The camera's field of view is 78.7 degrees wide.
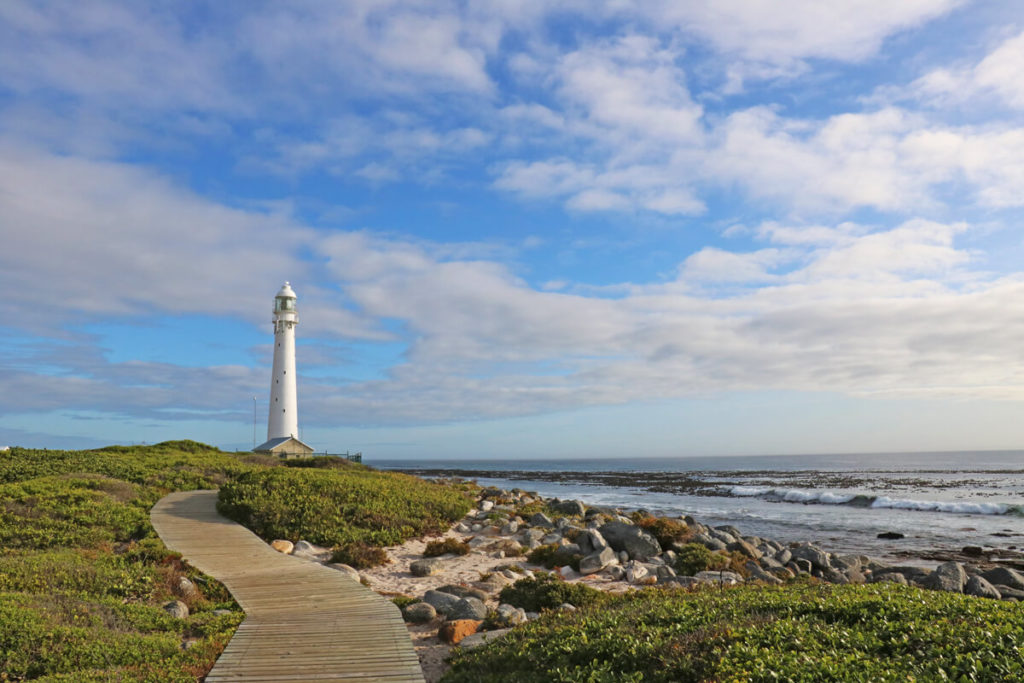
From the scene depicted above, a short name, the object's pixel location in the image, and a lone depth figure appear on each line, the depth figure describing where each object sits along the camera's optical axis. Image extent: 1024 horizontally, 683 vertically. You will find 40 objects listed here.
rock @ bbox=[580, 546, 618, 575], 15.59
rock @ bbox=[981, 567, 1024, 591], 17.17
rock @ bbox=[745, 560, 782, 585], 15.50
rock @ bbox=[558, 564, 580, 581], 15.52
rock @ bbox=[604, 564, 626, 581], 15.12
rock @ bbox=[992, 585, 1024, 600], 16.00
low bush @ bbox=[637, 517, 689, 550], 19.48
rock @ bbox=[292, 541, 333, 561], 16.03
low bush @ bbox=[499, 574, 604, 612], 11.41
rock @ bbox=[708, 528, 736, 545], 21.13
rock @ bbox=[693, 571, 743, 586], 14.66
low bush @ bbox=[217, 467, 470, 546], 17.84
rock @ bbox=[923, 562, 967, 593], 14.94
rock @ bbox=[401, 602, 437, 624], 10.92
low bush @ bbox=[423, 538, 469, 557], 16.95
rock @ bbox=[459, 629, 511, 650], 9.03
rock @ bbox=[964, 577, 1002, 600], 14.55
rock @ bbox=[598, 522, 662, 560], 17.61
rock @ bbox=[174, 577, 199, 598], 11.99
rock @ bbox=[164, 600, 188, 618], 10.69
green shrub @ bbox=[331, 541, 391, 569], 15.57
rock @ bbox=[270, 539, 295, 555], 16.19
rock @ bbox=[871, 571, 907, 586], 16.41
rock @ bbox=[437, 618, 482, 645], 9.92
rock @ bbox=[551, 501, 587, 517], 26.56
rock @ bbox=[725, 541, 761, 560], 19.38
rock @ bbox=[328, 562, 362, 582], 13.75
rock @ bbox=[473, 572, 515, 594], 13.33
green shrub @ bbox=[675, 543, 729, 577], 16.61
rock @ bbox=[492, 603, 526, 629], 10.16
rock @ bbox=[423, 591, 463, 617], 11.20
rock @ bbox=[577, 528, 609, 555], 16.83
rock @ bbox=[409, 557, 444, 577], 15.25
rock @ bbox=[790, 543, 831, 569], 19.20
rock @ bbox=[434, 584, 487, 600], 12.12
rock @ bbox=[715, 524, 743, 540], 24.52
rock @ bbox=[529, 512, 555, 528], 22.00
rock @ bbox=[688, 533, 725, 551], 19.61
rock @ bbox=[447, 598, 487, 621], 10.92
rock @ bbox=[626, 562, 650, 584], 14.79
